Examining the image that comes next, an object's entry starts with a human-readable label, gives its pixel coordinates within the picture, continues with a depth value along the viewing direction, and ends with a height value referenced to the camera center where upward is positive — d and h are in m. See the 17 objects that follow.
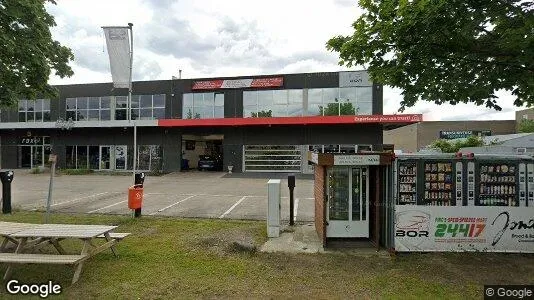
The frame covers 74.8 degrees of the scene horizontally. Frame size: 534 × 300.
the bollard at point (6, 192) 10.16 -1.24
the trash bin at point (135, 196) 9.26 -1.24
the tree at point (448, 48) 5.71 +1.85
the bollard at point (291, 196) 8.60 -1.15
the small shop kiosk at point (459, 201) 6.52 -0.94
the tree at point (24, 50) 8.52 +2.59
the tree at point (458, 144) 24.61 +0.48
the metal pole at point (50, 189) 7.73 -0.89
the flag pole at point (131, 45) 11.93 +3.61
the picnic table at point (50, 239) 4.99 -1.50
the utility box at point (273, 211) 7.66 -1.34
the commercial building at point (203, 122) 24.47 +1.92
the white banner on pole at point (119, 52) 12.21 +3.47
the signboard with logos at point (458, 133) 57.76 +2.97
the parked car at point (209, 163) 27.59 -1.04
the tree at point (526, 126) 48.22 +3.62
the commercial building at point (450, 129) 59.57 +3.75
